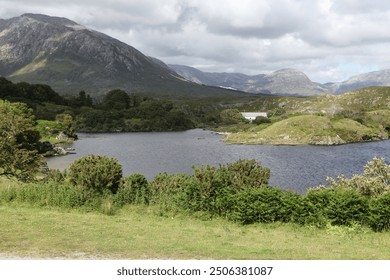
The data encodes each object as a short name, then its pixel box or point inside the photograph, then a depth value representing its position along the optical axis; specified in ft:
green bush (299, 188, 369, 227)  73.05
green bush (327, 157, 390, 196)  100.44
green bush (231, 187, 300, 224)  75.15
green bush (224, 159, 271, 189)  93.35
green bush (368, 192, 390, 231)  70.85
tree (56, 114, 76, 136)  534.04
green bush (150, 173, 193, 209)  86.53
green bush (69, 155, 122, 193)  93.71
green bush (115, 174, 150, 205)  91.56
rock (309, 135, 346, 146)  476.13
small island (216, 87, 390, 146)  488.02
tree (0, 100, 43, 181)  137.39
